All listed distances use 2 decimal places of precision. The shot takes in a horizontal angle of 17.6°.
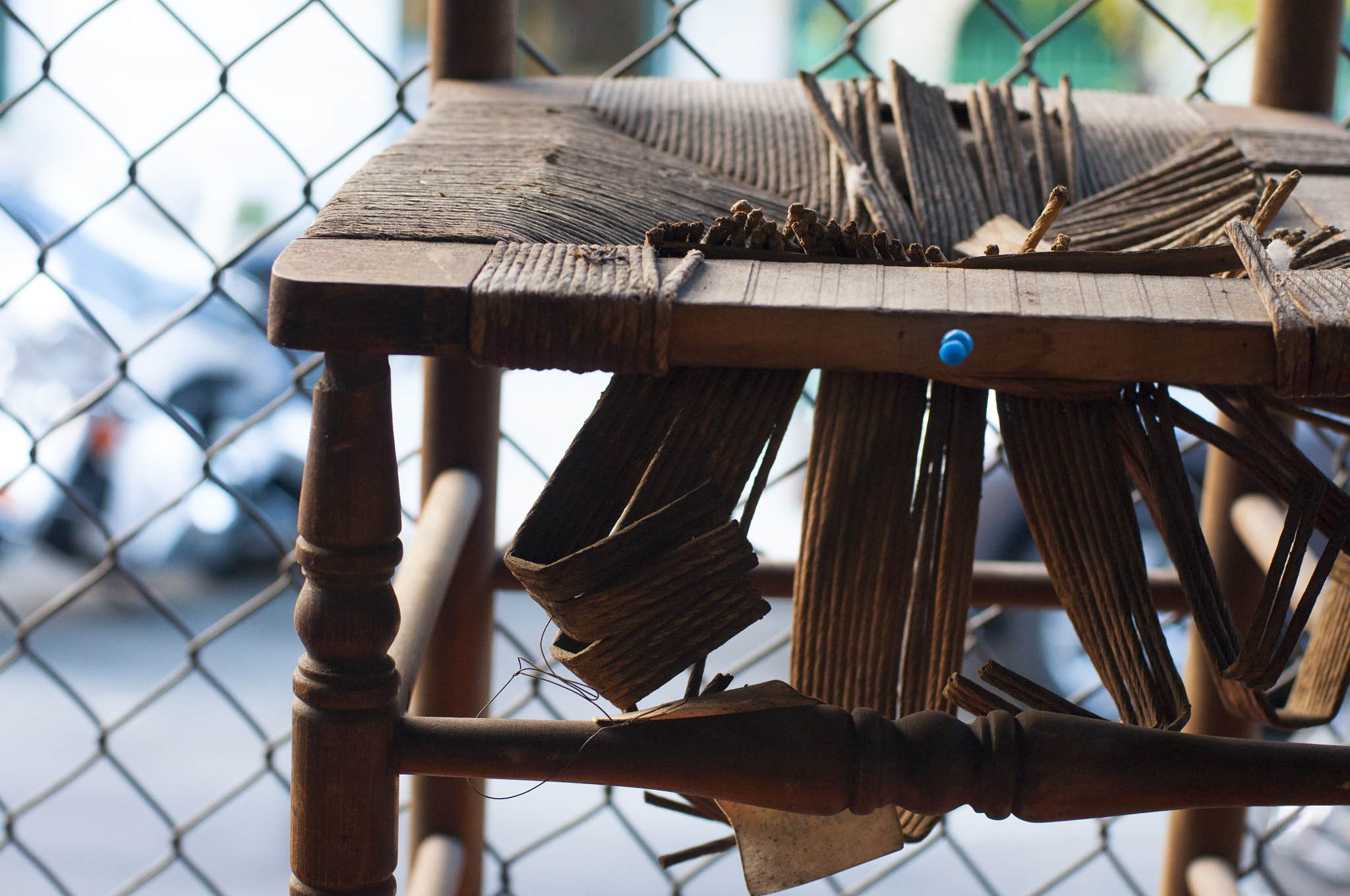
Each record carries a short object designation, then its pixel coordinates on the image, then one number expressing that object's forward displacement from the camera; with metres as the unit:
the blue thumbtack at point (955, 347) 1.30
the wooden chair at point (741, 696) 1.31
